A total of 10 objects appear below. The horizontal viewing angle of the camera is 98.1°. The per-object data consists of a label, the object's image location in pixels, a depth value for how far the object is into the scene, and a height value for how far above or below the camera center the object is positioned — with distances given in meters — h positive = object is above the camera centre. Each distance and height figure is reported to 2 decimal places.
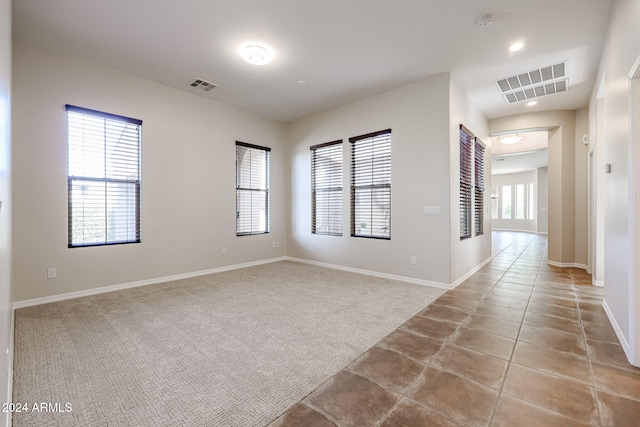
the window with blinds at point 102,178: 3.60 +0.49
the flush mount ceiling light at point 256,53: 3.28 +1.95
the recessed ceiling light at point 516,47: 3.23 +1.97
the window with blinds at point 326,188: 5.41 +0.50
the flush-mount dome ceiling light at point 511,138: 6.76 +1.85
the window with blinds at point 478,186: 5.31 +0.54
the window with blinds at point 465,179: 4.57 +0.60
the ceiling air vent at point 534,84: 3.91 +1.99
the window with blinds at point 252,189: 5.45 +0.50
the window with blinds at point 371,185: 4.72 +0.51
